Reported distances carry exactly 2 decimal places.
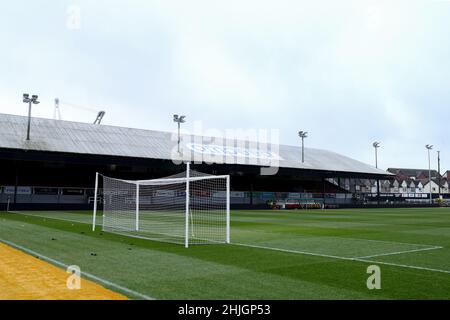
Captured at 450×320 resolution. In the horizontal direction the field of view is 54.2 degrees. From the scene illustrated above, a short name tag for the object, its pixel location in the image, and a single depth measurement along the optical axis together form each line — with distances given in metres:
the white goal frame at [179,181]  13.21
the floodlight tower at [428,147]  81.90
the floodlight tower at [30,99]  37.59
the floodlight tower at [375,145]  75.62
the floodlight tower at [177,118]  47.50
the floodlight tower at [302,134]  58.06
